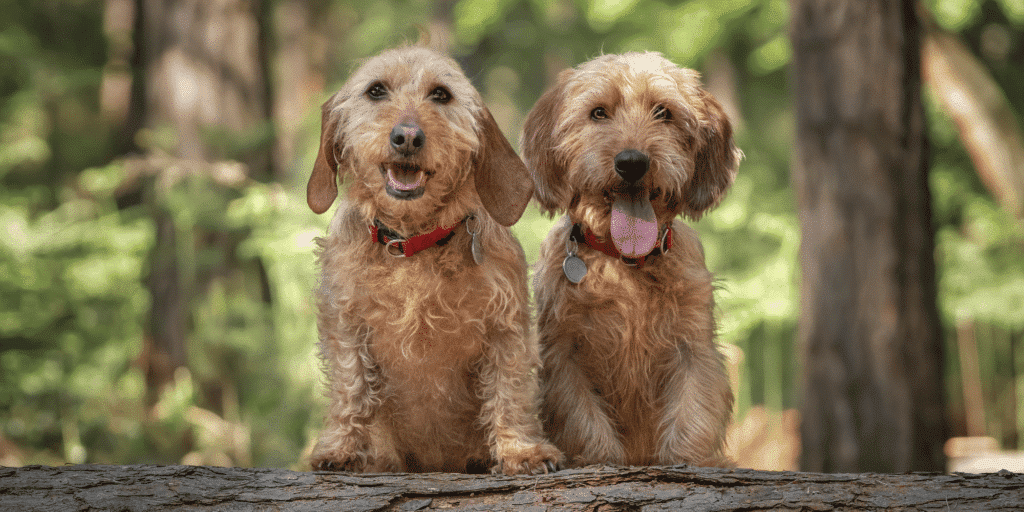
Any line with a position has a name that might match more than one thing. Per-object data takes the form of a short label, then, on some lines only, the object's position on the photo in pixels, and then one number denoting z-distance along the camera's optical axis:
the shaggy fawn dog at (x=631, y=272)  3.26
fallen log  2.72
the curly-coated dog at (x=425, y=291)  3.02
